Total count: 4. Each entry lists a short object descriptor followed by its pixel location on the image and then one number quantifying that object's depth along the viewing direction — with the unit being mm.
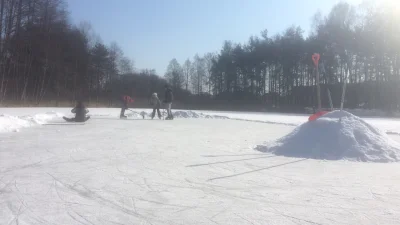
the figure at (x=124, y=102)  20516
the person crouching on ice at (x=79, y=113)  16016
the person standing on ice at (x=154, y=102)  20484
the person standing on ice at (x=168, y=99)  19828
